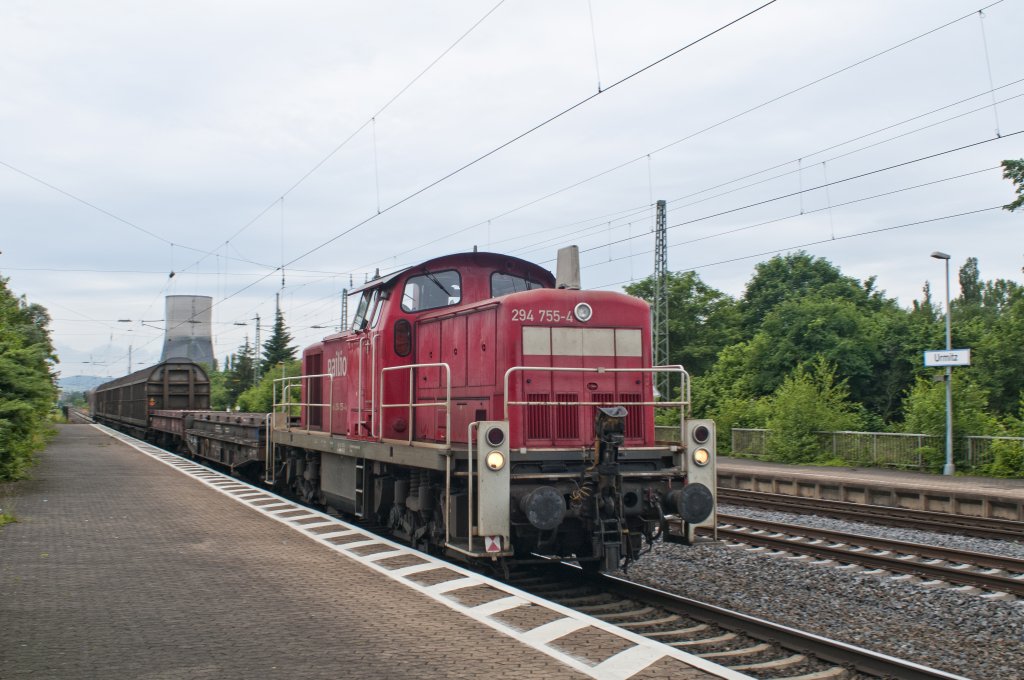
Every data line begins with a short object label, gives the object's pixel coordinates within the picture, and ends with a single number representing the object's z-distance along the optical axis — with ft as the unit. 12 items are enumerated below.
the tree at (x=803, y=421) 85.15
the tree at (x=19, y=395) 49.73
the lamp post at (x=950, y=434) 71.41
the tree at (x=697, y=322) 165.37
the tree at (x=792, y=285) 166.71
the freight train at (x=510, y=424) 25.46
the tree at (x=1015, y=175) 88.17
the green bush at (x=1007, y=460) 68.85
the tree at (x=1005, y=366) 109.70
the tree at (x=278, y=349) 201.77
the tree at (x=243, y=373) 219.41
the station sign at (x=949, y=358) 70.16
